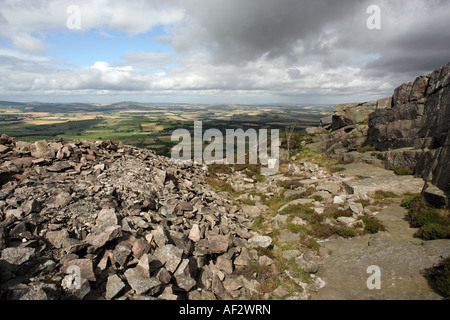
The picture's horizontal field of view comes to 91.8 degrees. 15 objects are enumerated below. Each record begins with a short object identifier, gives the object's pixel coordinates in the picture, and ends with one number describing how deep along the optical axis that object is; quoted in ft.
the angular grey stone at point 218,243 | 30.09
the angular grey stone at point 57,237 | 22.67
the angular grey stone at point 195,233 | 31.50
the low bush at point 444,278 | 19.08
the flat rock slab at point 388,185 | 43.93
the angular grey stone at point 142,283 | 20.01
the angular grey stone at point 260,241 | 33.38
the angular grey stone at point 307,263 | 27.39
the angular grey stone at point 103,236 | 23.30
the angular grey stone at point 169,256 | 23.96
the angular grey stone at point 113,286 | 19.15
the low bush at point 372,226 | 32.89
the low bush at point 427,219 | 27.02
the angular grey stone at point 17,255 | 18.62
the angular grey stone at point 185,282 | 22.75
